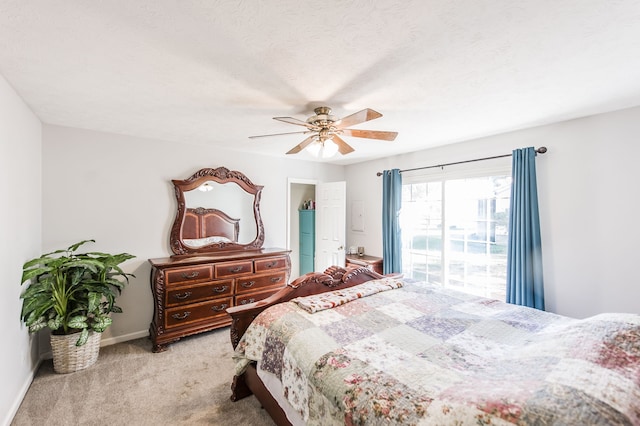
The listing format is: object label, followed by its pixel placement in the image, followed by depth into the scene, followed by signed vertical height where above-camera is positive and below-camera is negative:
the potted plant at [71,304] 2.38 -0.79
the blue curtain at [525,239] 2.91 -0.27
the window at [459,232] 3.36 -0.25
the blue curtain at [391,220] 4.28 -0.09
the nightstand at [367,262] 4.40 -0.75
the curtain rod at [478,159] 2.90 +0.67
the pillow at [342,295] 2.12 -0.68
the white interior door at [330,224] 4.48 -0.16
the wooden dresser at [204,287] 3.00 -0.86
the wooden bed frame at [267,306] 1.94 -0.74
